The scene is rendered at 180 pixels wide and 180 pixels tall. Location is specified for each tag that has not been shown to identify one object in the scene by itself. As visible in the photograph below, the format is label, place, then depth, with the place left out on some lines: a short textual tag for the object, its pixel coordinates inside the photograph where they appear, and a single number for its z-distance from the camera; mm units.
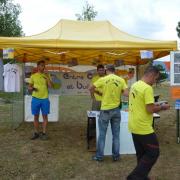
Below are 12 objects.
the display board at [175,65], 4574
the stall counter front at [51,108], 6259
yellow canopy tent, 4472
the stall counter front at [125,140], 4297
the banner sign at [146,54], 4493
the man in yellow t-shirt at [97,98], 4544
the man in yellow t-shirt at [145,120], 2769
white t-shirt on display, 5320
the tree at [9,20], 21502
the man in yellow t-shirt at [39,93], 4892
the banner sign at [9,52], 4502
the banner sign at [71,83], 6296
